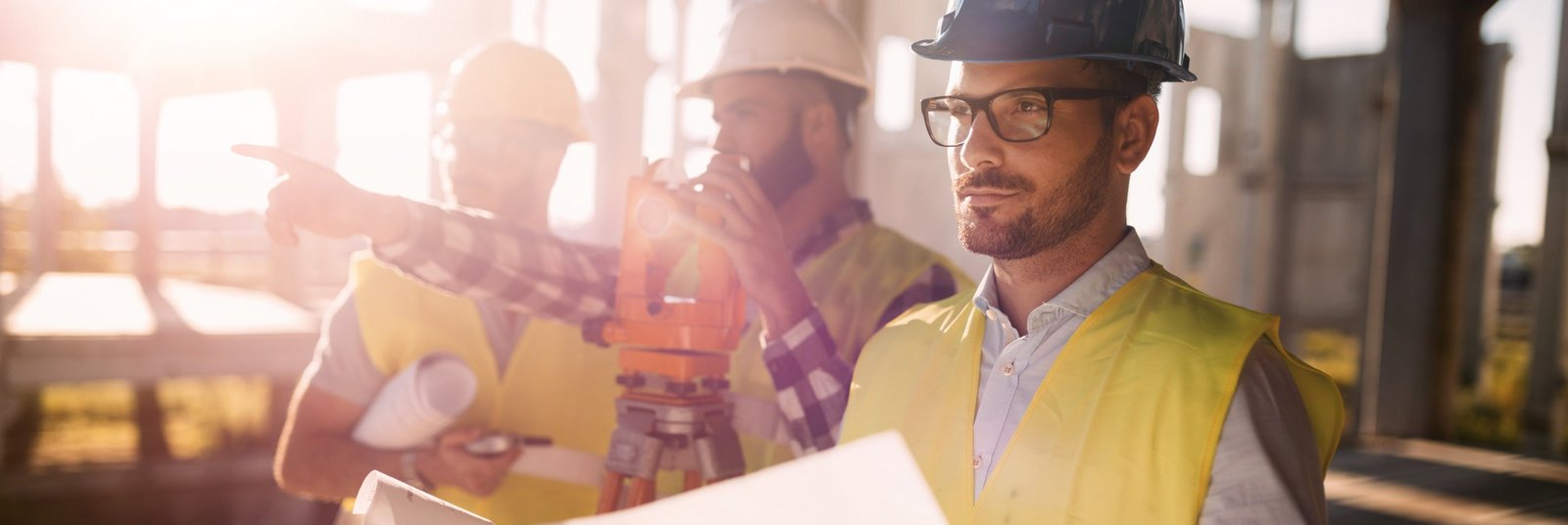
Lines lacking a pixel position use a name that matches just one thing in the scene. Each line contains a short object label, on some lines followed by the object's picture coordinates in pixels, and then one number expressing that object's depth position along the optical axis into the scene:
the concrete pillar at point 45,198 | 6.51
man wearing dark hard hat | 0.93
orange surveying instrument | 1.44
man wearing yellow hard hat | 1.75
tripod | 1.44
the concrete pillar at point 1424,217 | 5.91
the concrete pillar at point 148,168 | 7.04
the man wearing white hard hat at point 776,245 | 1.44
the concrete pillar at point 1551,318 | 6.12
